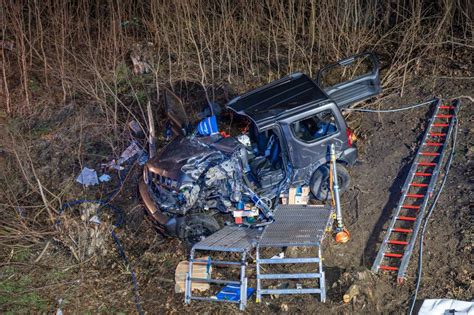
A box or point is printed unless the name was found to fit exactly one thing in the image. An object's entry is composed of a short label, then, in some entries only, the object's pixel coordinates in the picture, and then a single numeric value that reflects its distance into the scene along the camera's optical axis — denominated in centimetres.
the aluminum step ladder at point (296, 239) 881
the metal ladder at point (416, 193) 902
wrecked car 986
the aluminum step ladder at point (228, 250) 884
